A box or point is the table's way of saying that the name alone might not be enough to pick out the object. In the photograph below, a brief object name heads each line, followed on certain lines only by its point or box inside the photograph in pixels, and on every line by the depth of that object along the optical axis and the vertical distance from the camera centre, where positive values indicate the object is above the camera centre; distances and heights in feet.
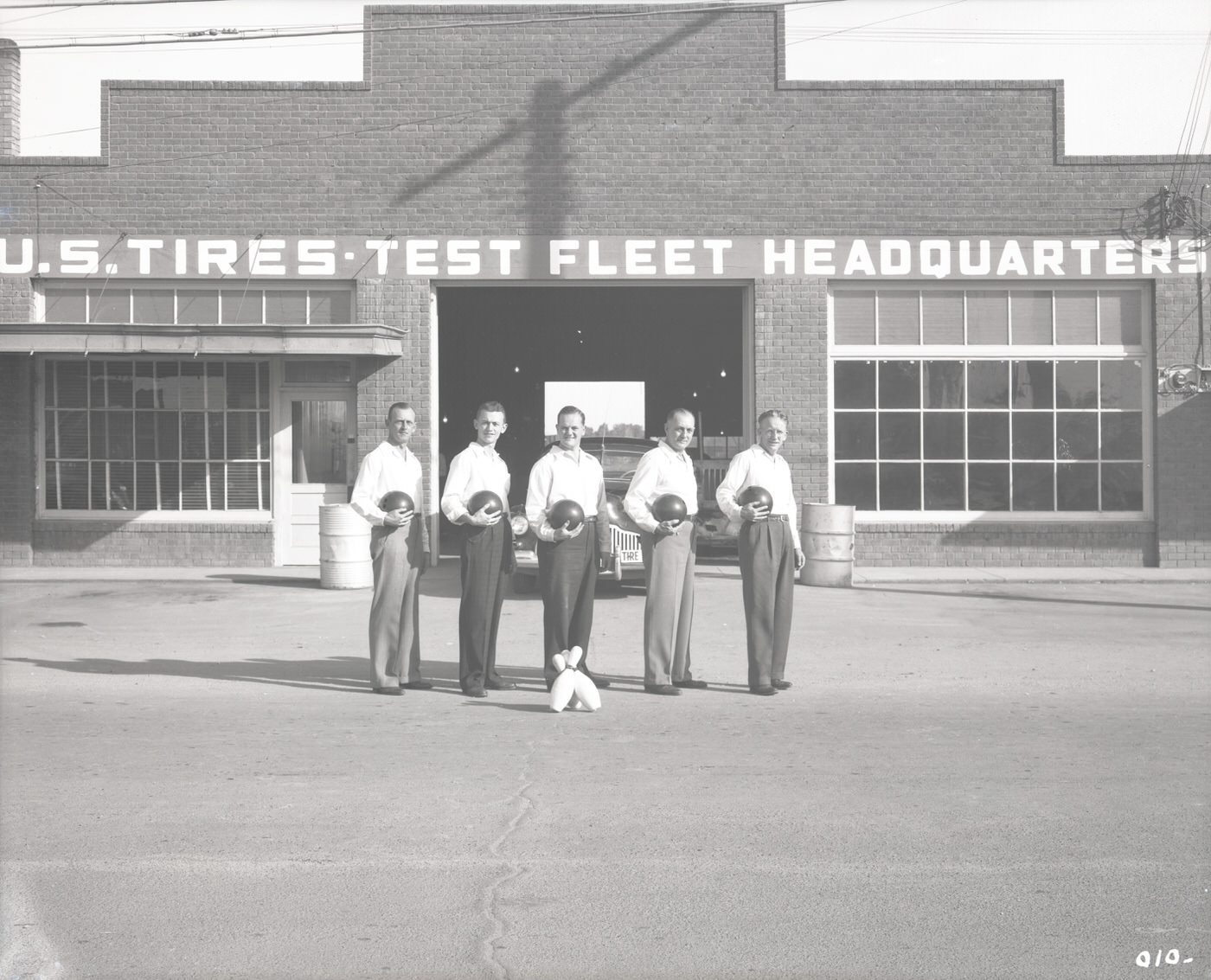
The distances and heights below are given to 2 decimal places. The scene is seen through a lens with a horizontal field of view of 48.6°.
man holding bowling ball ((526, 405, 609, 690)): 29.66 -1.50
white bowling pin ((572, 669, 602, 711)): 27.50 -4.50
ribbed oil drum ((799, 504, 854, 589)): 52.06 -2.98
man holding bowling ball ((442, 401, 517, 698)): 29.84 -1.68
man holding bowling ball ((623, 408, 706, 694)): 30.09 -1.98
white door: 59.77 +0.75
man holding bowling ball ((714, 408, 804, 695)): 30.17 -1.83
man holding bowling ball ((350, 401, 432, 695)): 29.96 -1.98
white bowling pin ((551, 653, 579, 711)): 27.37 -4.42
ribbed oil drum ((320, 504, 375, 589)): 51.42 -2.85
